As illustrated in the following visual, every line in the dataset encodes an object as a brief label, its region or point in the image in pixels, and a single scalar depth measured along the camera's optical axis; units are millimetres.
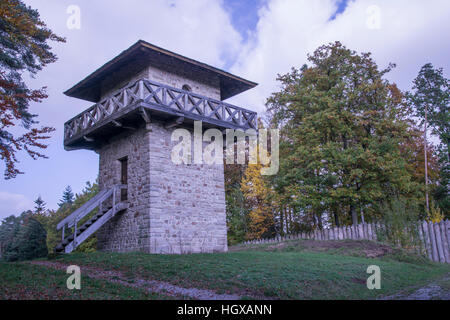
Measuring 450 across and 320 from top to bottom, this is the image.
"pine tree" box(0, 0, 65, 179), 10094
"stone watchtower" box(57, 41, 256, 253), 13023
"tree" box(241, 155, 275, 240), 24578
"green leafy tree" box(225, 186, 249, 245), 25500
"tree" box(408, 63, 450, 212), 24812
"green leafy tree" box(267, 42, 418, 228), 18078
